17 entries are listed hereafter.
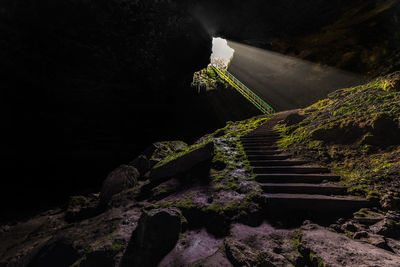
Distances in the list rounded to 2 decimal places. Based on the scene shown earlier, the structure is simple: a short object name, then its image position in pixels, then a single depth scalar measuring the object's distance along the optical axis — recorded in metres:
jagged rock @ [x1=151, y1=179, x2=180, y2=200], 3.60
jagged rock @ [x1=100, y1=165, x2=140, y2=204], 4.54
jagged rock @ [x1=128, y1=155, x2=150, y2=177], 5.49
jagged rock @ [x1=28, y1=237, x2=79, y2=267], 2.51
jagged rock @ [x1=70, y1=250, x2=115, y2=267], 2.11
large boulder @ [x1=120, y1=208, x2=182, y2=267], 1.94
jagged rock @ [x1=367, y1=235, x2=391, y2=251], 1.51
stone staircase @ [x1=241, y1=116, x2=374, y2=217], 2.19
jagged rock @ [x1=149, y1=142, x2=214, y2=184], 4.08
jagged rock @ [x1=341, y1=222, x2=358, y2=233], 1.81
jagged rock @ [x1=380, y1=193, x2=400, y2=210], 1.93
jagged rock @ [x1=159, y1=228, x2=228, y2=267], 1.62
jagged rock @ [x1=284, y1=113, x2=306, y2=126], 5.56
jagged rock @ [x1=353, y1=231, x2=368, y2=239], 1.67
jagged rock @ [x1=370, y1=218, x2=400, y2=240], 1.64
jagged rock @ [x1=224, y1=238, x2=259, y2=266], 1.53
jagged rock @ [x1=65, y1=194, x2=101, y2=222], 4.28
